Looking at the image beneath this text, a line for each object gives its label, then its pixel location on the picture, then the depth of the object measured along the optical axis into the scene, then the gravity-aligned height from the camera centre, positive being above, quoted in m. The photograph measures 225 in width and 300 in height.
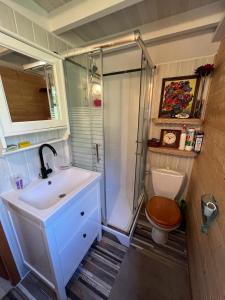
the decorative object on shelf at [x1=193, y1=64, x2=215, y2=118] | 1.38 +0.33
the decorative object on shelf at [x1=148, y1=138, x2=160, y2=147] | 1.83 -0.46
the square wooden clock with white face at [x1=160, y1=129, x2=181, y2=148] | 1.76 -0.39
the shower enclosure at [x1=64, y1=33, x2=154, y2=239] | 1.33 -0.19
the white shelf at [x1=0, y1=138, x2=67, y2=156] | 0.94 -0.31
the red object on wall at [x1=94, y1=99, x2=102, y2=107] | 1.31 +0.06
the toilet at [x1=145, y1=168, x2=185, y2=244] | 1.38 -1.13
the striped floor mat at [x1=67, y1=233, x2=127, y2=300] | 1.15 -1.55
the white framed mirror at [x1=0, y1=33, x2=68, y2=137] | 0.91 +0.16
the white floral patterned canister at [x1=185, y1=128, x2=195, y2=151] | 1.64 -0.38
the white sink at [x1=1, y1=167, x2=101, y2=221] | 0.88 -0.68
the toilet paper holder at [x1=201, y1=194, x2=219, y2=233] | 0.81 -0.61
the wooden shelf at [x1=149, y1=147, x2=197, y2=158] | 1.65 -0.55
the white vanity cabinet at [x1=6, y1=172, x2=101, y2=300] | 0.88 -0.96
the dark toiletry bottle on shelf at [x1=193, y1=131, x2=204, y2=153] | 1.53 -0.37
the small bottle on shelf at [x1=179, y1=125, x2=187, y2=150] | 1.68 -0.37
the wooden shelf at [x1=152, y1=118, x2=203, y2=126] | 1.55 -0.16
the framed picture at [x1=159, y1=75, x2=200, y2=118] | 1.57 +0.15
